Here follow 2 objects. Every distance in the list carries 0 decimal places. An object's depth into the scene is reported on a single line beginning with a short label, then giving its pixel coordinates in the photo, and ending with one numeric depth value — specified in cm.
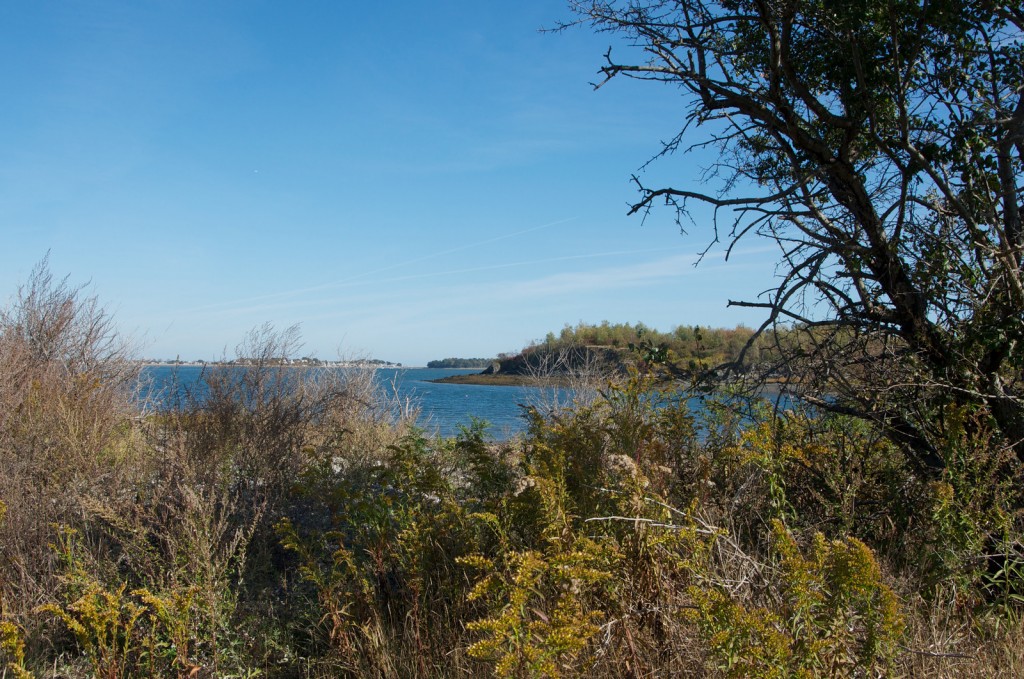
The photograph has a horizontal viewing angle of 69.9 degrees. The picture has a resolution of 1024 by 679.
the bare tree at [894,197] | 432
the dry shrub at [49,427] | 463
